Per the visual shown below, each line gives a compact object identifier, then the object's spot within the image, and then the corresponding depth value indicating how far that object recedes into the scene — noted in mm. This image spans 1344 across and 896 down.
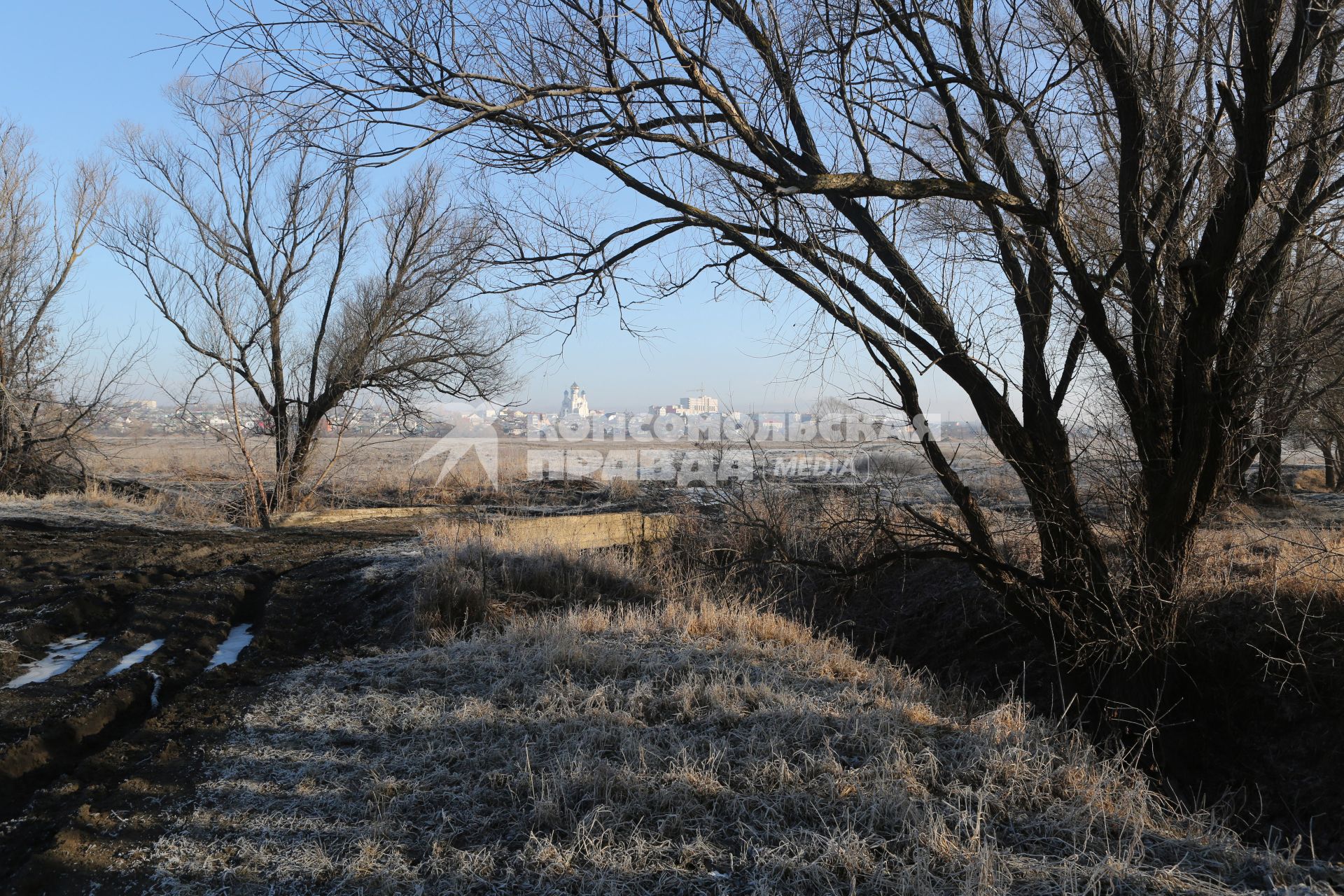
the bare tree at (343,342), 14922
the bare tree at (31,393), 15789
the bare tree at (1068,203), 4469
